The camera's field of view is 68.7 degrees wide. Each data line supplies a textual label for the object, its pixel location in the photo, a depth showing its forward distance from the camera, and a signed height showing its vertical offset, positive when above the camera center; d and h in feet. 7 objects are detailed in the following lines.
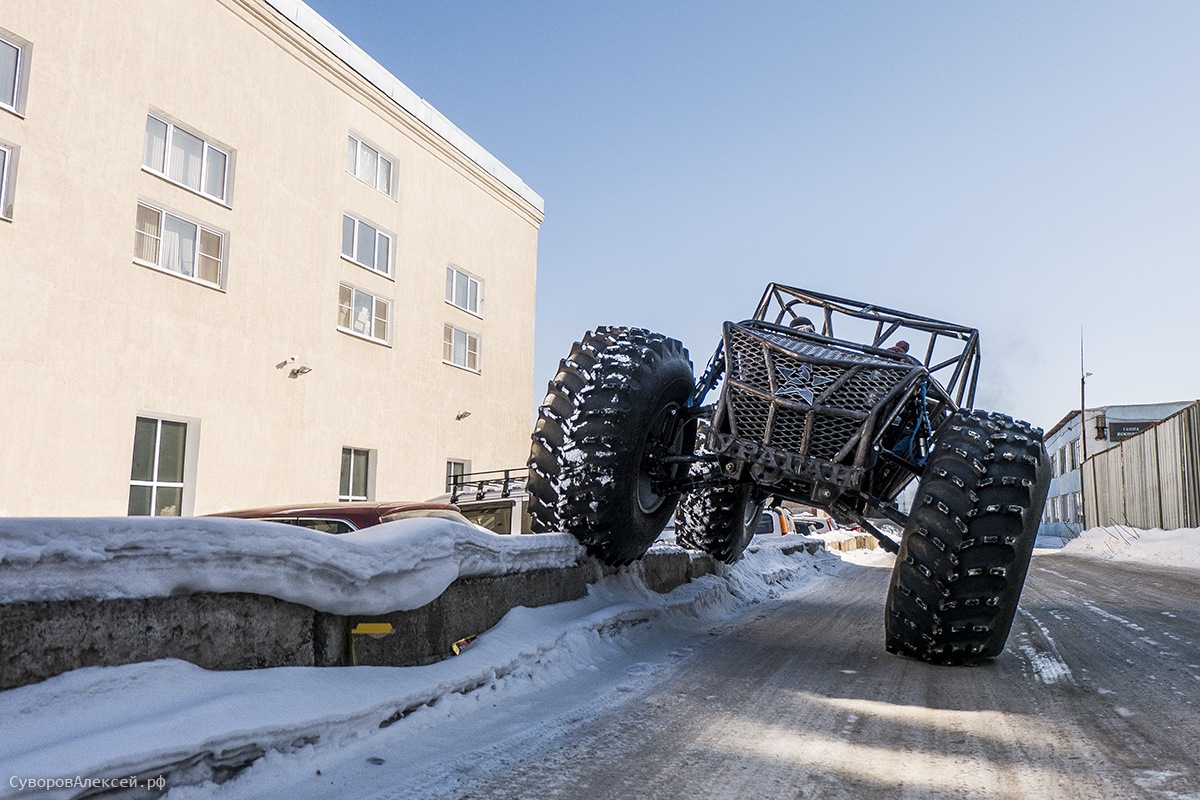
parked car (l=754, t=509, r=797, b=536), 66.52 -2.74
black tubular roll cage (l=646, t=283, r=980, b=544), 18.57 +2.48
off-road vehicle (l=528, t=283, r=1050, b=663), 14.90 +0.73
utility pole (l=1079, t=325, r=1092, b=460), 150.75 +15.37
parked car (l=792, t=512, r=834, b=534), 89.23 -3.97
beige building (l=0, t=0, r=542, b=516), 40.01 +12.10
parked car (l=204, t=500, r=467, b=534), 21.06 -0.92
